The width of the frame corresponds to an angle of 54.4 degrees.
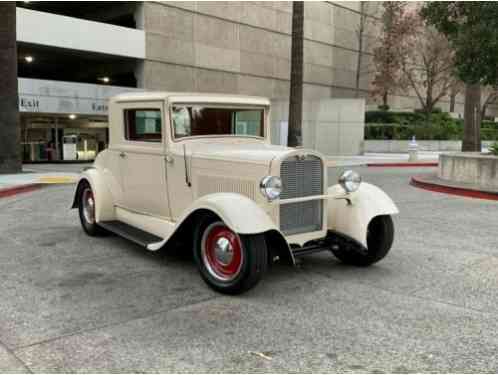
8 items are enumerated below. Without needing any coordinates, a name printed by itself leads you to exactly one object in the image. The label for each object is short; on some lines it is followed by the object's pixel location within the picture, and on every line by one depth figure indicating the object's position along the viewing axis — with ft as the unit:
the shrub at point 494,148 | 39.22
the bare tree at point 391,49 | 115.34
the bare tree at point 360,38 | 125.70
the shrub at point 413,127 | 101.50
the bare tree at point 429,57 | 111.75
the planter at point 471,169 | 34.91
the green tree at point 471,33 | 33.22
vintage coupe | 14.08
